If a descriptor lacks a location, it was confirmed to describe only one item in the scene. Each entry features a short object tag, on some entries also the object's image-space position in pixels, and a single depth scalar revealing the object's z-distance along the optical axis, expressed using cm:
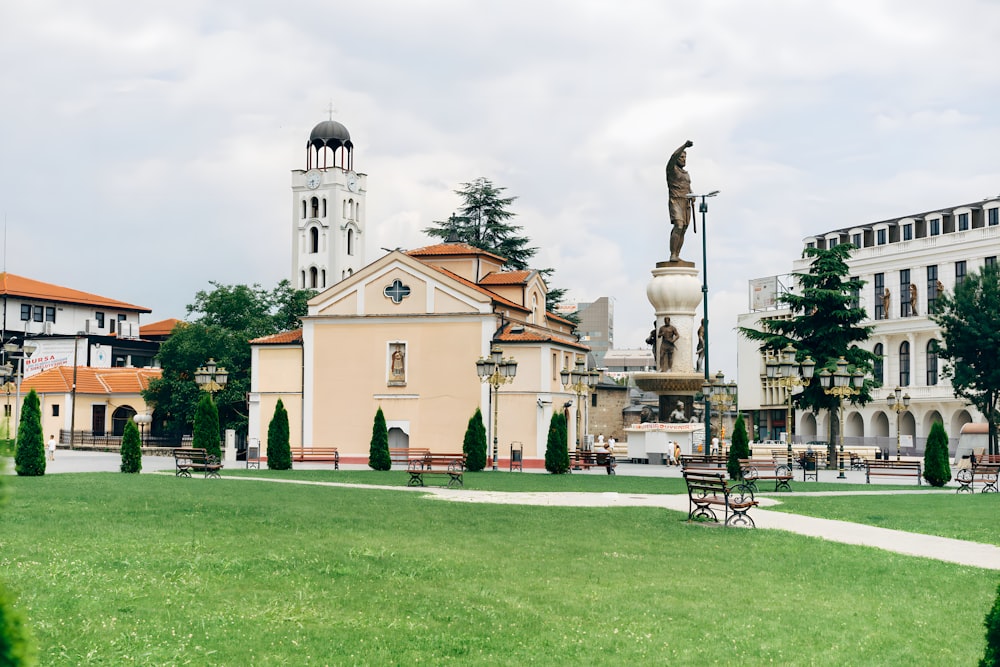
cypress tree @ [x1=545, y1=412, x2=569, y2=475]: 3547
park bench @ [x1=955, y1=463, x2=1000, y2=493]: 2700
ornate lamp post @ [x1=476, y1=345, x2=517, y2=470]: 3492
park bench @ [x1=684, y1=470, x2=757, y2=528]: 1670
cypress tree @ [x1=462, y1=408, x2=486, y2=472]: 3659
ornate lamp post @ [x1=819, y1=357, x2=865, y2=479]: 3259
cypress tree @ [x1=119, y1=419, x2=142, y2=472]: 3072
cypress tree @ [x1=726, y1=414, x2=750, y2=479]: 2992
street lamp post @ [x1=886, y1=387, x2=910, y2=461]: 4776
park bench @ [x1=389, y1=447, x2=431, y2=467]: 4225
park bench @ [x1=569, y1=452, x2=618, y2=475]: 4056
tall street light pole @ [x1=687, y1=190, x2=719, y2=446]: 3950
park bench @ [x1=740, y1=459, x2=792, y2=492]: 2638
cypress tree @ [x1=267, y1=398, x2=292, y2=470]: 3600
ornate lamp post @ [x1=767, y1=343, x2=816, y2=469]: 3238
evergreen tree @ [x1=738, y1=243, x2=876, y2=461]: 4469
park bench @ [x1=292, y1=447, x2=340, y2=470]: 4128
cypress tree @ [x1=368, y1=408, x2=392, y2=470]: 3666
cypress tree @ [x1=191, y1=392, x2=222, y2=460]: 3212
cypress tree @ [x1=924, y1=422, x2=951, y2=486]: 2953
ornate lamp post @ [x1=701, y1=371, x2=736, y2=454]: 3710
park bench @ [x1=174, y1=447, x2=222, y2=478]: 2973
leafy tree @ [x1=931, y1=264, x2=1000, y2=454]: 4816
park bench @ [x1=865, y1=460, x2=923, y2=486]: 3186
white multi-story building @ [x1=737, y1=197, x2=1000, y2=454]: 7819
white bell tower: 11062
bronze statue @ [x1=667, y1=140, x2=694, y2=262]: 4634
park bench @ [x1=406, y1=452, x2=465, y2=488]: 2742
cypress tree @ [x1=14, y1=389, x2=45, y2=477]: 2691
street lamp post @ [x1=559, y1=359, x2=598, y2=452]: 4016
